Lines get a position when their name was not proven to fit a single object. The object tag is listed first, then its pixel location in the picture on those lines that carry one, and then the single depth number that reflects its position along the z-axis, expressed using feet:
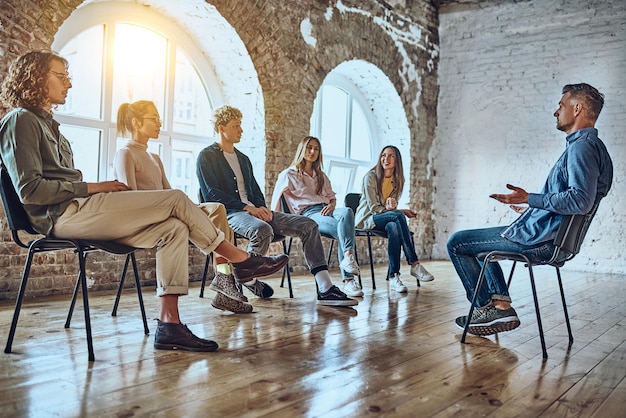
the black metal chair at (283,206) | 14.16
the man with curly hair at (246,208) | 11.74
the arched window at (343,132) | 22.38
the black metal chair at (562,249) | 8.31
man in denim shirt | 8.17
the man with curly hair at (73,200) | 7.25
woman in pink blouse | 13.53
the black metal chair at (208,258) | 12.39
